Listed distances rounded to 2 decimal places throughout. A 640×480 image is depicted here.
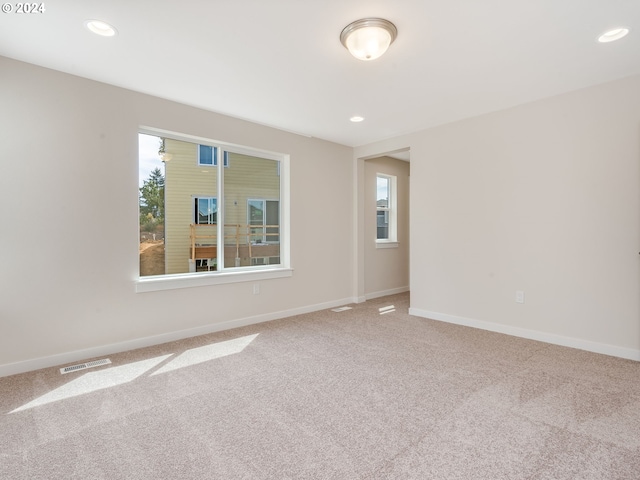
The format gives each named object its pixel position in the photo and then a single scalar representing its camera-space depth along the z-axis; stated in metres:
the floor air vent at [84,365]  2.72
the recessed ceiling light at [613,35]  2.26
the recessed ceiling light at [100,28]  2.18
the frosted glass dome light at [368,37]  2.15
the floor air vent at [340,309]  4.85
